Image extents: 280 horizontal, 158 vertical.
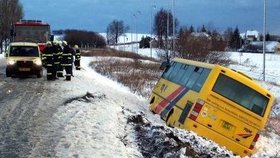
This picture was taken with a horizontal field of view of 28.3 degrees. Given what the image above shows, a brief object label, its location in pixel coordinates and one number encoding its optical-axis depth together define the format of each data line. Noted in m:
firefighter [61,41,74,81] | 26.28
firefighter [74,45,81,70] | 36.09
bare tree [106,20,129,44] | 190.10
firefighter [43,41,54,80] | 26.57
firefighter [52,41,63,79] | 26.88
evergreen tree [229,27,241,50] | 164.85
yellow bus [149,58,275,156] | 15.20
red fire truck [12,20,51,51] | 39.97
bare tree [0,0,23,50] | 86.75
